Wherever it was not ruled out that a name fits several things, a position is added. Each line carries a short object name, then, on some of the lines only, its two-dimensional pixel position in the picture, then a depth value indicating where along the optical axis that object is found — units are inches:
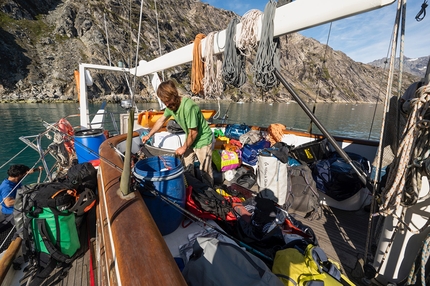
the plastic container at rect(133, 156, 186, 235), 64.7
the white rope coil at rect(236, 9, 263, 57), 80.4
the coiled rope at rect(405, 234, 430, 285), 53.9
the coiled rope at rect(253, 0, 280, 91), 75.3
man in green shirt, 95.0
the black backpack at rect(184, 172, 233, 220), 85.4
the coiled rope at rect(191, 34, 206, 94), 105.0
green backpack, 76.6
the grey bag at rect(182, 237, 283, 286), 44.1
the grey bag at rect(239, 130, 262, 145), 190.9
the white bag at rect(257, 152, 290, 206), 121.0
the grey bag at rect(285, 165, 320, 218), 117.7
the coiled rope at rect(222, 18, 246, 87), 88.1
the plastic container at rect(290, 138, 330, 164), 155.3
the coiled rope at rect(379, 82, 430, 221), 48.6
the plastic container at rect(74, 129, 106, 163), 139.8
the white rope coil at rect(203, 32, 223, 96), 98.0
